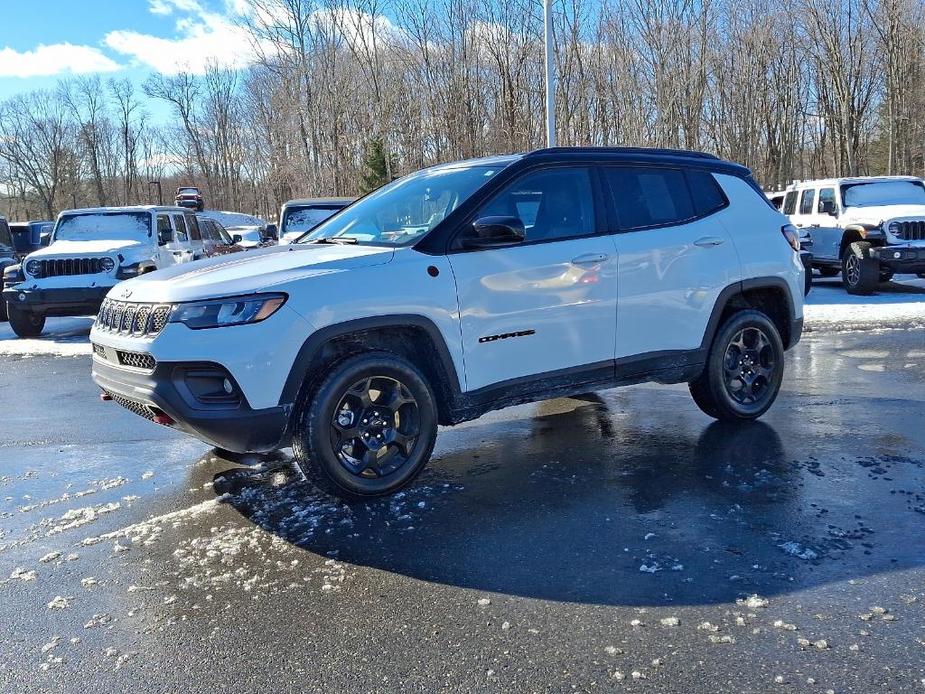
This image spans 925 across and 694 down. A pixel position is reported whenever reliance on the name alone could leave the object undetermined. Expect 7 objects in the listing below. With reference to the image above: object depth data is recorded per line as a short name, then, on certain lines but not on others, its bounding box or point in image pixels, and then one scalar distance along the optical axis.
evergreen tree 31.00
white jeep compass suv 4.05
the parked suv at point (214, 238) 15.85
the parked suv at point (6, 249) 16.53
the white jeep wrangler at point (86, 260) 12.16
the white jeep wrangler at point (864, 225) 14.12
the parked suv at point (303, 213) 14.05
